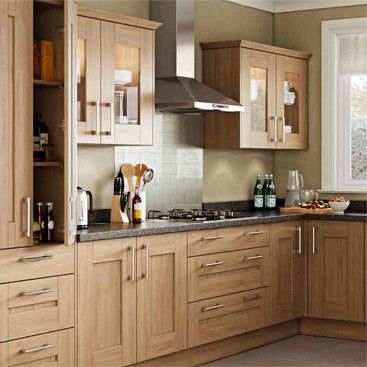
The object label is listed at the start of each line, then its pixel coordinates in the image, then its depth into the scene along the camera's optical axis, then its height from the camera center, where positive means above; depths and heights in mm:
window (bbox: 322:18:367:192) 7488 +443
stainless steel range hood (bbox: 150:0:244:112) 6250 +735
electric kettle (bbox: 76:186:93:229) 5379 -225
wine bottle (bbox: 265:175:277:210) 7508 -220
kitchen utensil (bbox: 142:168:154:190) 6152 -46
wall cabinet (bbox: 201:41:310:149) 6887 +561
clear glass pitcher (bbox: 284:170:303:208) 7398 -164
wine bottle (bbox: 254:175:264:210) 7477 -216
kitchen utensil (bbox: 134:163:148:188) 6113 -11
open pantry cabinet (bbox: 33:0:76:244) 4730 +272
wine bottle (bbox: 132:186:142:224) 5938 -248
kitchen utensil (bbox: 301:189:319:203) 7473 -211
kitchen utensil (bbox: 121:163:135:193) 6102 -24
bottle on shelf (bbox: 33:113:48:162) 4868 +145
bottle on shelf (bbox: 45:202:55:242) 4855 -268
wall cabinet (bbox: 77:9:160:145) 5484 +519
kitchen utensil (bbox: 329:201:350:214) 7148 -268
